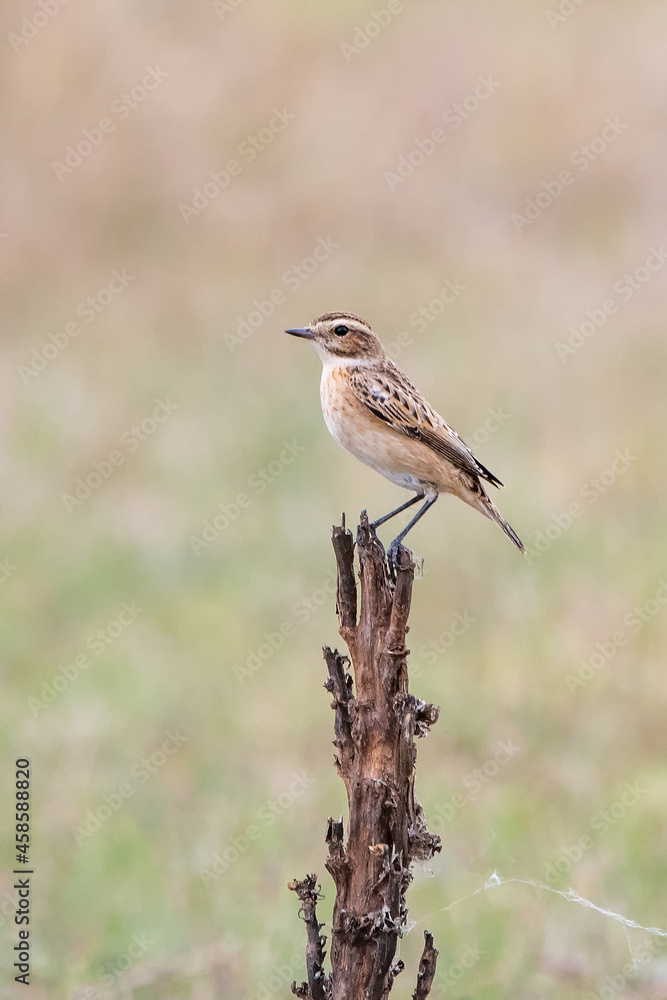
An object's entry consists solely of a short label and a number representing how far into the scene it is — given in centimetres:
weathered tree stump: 1133
